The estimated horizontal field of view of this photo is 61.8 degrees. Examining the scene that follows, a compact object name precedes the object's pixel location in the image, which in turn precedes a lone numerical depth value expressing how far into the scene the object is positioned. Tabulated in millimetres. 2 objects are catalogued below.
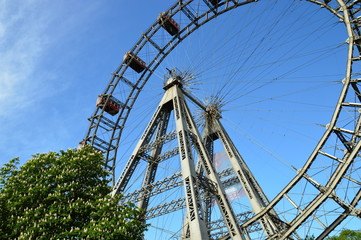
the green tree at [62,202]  10234
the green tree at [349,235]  30550
